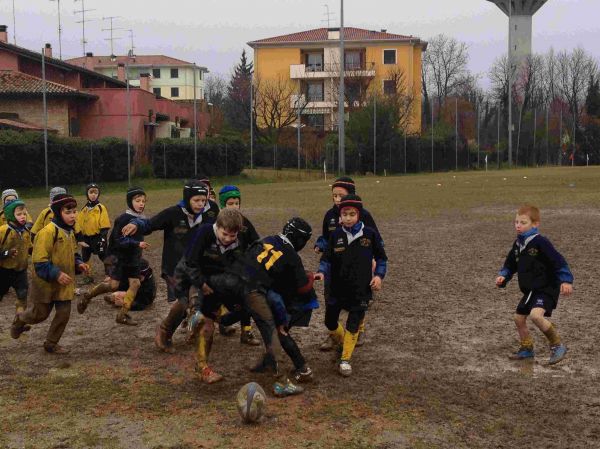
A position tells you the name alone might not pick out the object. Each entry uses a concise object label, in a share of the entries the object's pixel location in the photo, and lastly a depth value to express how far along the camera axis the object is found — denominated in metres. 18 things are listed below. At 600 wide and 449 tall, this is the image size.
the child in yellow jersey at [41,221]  9.79
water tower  78.69
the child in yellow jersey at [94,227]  11.20
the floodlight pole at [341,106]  41.97
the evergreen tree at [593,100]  79.31
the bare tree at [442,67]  90.69
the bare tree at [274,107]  61.94
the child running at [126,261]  8.64
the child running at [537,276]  6.85
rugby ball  5.34
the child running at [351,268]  6.67
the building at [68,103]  41.00
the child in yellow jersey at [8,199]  9.39
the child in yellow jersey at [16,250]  8.90
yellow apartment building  72.12
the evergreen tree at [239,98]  71.31
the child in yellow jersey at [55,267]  7.08
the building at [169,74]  107.00
